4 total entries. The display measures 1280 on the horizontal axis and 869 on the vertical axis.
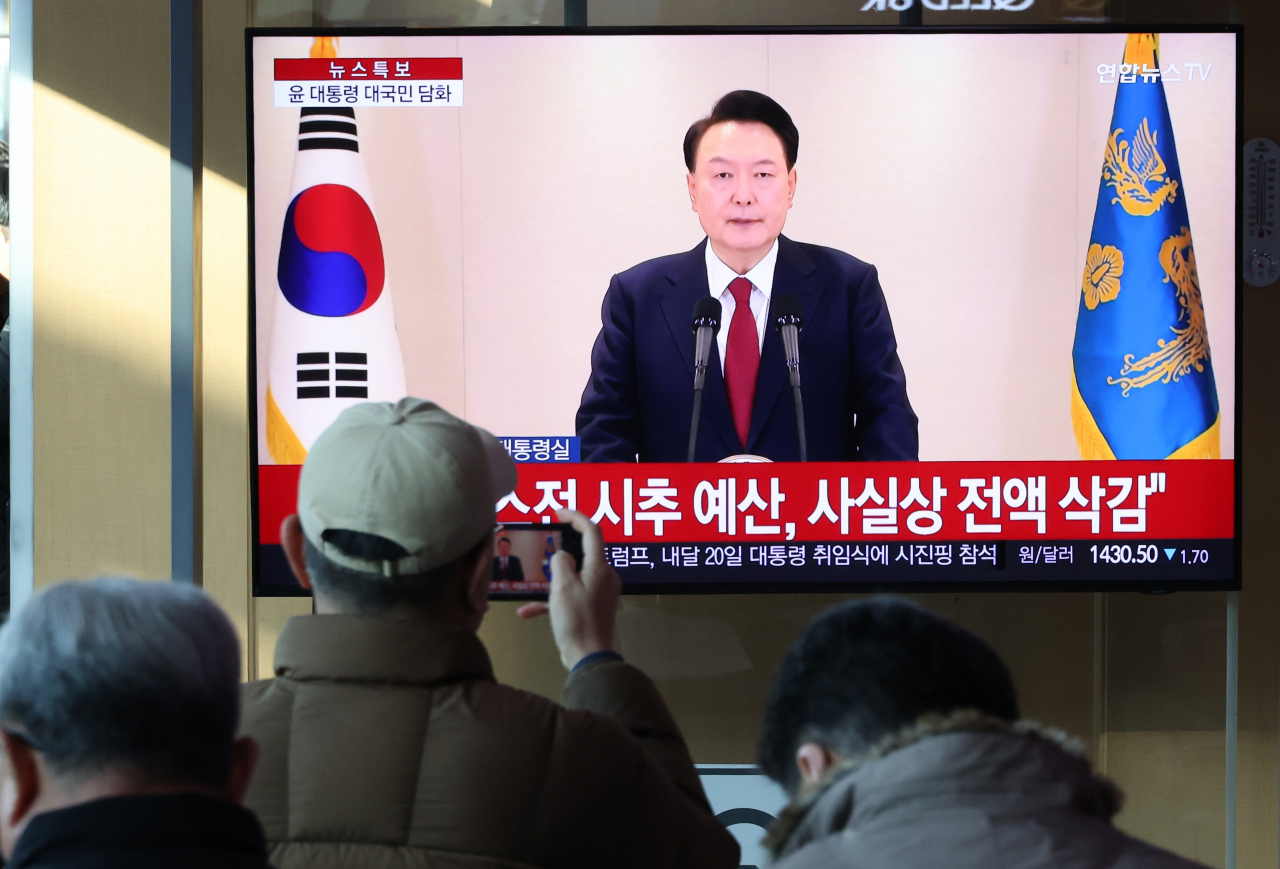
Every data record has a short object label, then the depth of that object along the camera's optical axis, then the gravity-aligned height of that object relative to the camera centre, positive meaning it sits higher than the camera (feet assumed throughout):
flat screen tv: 26.59 +0.57
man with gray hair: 13.96 -0.70
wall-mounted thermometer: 26.91 +0.98
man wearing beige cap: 20.00 -0.94
